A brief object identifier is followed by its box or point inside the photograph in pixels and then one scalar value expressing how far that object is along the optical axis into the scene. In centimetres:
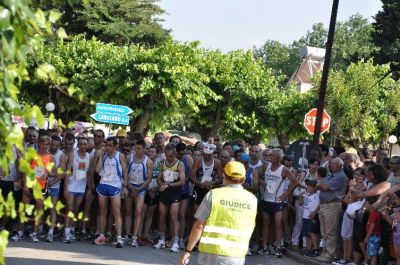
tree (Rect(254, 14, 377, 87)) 10900
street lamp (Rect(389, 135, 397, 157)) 4262
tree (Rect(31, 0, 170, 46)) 5416
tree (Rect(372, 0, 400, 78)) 4412
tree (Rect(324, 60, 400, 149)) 4781
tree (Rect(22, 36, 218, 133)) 3553
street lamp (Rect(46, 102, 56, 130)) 3065
